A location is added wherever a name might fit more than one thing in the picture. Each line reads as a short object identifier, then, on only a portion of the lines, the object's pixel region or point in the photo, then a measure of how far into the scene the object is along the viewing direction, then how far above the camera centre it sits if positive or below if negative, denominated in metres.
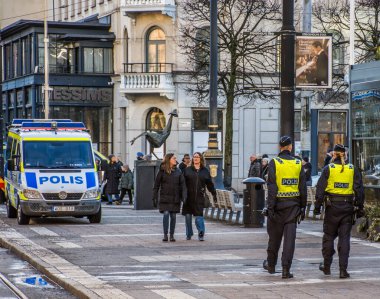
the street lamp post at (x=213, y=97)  31.78 +1.11
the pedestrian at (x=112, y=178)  39.22 -1.42
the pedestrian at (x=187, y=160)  26.72 -0.55
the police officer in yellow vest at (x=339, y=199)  15.79 -0.86
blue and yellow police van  26.50 -0.84
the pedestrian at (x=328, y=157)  33.04 -0.59
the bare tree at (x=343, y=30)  39.91 +4.40
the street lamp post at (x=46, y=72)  53.69 +3.10
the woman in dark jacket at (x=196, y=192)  22.17 -1.07
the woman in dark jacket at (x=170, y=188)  22.02 -0.99
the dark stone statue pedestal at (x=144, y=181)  34.00 -1.32
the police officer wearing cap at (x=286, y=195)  15.51 -0.79
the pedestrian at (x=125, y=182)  38.56 -1.54
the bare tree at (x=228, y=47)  42.81 +3.53
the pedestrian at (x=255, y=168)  33.31 -0.91
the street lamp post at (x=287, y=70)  20.00 +1.18
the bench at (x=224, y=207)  27.38 -1.72
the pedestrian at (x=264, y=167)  32.66 -0.87
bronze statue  36.78 +0.03
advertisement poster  20.25 +1.34
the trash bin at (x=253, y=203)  26.16 -1.52
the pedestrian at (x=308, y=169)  33.67 -0.94
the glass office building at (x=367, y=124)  23.08 +0.28
